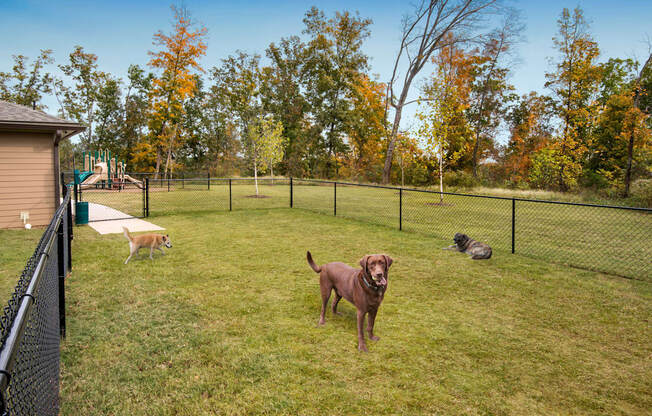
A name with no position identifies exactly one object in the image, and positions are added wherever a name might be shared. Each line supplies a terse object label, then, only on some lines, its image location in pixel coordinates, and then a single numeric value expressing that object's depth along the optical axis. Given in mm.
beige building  8992
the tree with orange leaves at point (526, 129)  34625
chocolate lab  3125
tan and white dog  6301
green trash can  9922
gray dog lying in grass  6859
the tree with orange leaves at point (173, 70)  30984
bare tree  24544
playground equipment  21250
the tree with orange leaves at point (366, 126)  36594
